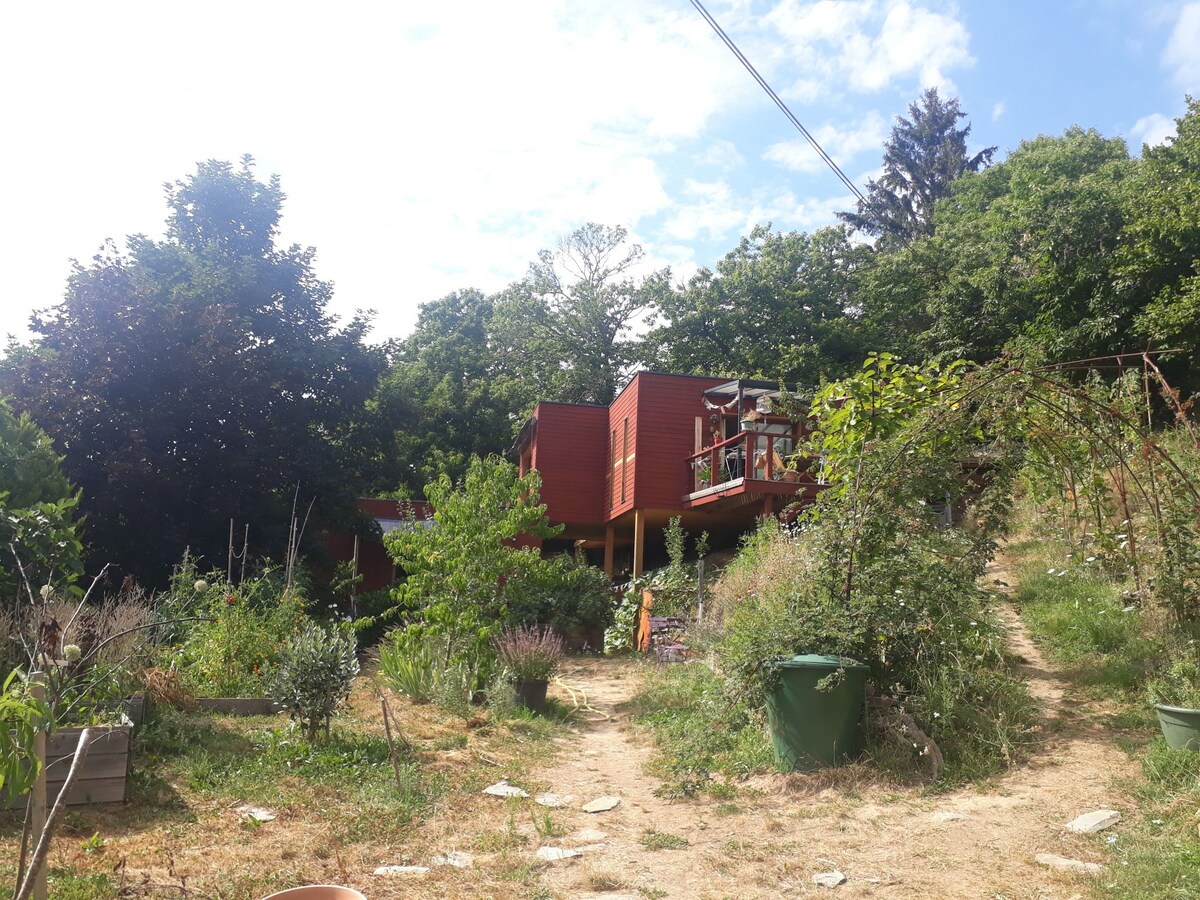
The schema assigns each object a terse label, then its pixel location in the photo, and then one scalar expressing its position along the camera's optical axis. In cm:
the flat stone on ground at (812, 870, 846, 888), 426
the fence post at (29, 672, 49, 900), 312
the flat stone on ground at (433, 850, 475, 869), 457
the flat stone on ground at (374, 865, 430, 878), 436
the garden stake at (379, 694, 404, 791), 560
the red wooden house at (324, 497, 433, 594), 2236
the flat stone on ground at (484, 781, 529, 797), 613
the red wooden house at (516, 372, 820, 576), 1564
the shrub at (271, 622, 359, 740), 694
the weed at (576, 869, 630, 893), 428
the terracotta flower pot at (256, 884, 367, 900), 255
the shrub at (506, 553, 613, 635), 1521
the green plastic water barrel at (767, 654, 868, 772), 617
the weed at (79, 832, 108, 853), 441
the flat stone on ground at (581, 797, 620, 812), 578
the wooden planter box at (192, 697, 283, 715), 835
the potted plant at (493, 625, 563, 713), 951
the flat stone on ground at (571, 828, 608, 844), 508
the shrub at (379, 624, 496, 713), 933
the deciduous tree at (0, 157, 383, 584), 1673
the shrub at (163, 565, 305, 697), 880
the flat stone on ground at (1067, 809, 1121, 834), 470
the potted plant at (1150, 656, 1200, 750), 532
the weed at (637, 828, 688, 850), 493
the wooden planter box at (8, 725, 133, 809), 509
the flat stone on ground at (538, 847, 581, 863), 471
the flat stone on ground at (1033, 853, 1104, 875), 417
